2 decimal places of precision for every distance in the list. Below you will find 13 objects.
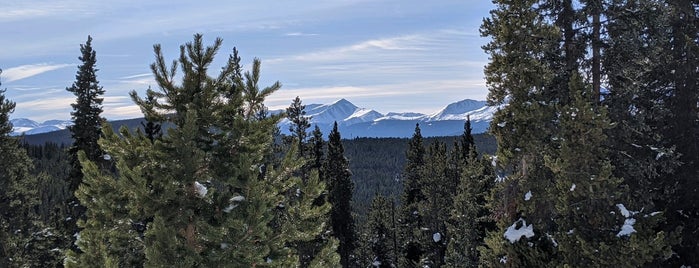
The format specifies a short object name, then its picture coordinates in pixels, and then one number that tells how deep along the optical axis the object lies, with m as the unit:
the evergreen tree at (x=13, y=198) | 25.00
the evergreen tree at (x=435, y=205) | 41.81
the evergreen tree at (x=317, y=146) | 40.94
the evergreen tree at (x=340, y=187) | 45.69
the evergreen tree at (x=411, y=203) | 47.97
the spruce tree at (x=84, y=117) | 26.00
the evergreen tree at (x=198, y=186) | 7.81
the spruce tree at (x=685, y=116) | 15.69
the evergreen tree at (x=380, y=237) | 55.41
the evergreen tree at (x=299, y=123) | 34.34
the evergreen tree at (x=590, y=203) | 12.66
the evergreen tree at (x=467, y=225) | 32.56
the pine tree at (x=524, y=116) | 14.62
